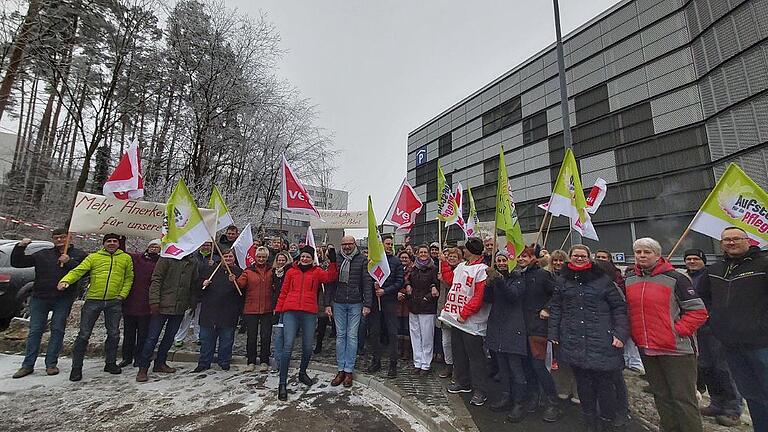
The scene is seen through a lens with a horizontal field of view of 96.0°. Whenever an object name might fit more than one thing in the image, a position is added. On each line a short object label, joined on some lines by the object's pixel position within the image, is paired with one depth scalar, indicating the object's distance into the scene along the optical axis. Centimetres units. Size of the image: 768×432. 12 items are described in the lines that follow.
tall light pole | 820
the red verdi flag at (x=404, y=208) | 818
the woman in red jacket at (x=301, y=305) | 496
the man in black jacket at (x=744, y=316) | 317
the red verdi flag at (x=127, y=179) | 591
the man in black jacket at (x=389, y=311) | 551
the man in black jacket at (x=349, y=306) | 523
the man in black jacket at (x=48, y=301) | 519
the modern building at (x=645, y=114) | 1703
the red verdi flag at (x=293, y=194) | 710
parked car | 744
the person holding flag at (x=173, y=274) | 531
